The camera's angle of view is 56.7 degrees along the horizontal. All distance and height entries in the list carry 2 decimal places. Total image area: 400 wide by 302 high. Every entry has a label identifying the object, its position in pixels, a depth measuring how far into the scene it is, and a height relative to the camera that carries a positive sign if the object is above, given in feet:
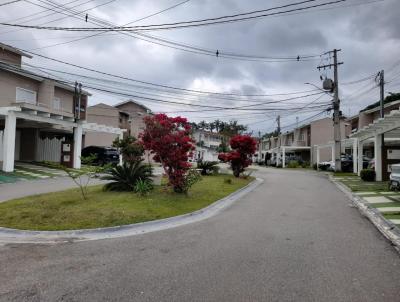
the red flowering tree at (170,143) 44.83 +2.42
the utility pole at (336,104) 108.58 +18.50
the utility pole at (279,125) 254.06 +28.04
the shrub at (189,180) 46.84 -2.06
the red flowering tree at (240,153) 83.56 +2.68
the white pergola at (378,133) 61.46 +7.55
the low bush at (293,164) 163.83 +0.57
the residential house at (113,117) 145.89 +19.93
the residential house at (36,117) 70.45 +9.11
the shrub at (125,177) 46.02 -1.82
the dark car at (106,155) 100.95 +1.95
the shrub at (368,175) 78.28 -1.61
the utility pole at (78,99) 107.08 +18.34
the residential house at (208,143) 252.42 +18.72
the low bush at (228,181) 67.69 -3.06
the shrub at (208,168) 87.61 -0.90
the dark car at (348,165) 119.83 +0.71
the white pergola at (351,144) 109.21 +7.90
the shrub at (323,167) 132.32 -0.23
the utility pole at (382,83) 108.47 +24.80
